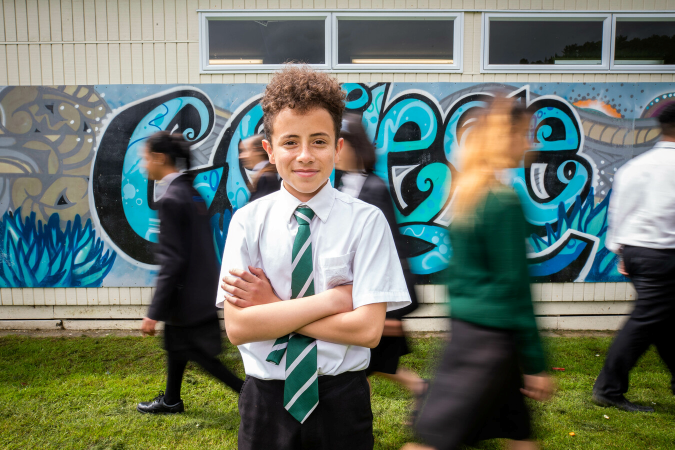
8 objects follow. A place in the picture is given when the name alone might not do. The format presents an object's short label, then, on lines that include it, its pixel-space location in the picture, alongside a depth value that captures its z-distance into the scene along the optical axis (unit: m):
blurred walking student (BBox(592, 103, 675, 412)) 2.74
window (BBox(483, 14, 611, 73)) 4.82
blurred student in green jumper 1.62
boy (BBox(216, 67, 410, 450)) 1.28
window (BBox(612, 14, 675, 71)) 4.83
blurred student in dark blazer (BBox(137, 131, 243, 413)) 2.70
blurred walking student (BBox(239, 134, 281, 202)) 3.23
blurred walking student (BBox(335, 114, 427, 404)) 2.55
